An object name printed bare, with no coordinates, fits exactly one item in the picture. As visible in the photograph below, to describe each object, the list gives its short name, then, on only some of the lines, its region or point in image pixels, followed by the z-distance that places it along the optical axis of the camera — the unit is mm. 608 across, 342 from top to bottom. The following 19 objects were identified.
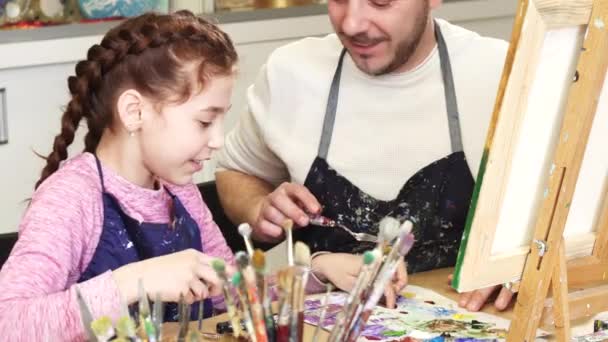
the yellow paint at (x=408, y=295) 2327
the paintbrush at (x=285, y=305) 1797
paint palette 2167
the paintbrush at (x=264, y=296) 1804
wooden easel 1980
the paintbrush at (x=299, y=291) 1822
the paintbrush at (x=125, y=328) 1754
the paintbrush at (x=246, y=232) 1906
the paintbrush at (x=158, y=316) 1795
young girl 2164
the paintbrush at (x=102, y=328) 1758
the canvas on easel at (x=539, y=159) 1937
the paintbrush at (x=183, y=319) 1831
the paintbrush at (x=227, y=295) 1812
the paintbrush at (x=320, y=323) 1885
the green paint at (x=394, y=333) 2163
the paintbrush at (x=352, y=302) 1855
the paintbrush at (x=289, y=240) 1924
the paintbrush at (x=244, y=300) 1816
